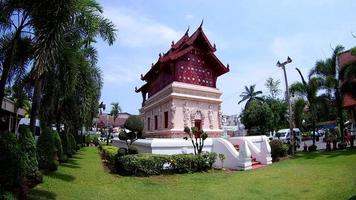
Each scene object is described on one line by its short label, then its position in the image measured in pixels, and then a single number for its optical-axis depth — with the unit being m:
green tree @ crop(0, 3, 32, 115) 11.63
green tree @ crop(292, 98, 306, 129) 31.77
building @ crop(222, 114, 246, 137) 55.09
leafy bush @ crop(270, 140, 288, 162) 24.55
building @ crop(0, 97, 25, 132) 30.34
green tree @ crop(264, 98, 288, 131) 58.28
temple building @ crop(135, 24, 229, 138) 27.53
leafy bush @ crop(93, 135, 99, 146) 54.06
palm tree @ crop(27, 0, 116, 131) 10.13
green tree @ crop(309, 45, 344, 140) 29.08
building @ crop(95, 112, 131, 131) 98.00
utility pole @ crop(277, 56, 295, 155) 27.81
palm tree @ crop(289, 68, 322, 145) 29.98
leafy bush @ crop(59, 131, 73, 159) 22.95
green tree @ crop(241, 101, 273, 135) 46.59
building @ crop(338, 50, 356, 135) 25.50
